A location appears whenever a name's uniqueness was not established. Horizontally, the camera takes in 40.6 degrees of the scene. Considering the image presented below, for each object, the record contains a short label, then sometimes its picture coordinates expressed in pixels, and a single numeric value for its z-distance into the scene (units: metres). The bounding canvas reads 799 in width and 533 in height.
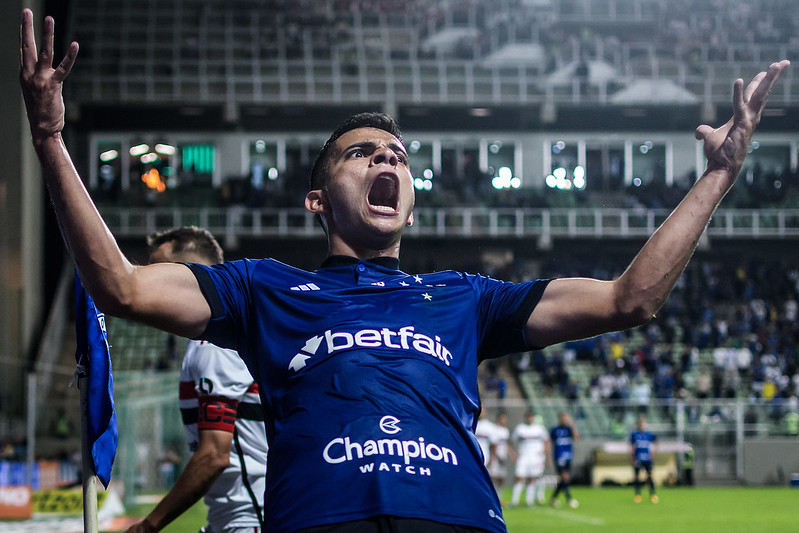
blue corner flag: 3.32
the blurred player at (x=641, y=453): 21.70
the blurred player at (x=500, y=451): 21.36
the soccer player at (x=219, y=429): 4.16
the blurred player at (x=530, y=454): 20.81
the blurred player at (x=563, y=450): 20.77
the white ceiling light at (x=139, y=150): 37.31
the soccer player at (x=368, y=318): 2.30
